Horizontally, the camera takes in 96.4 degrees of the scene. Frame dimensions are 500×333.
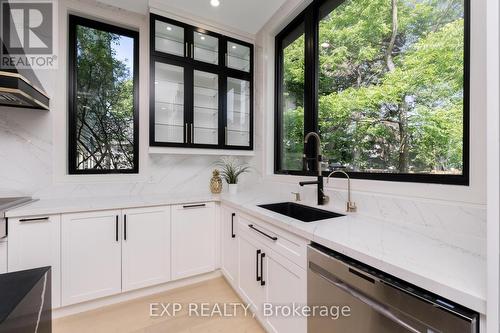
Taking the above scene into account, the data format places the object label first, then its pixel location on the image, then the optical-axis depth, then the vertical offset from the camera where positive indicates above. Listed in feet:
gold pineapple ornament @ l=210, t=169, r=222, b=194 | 8.69 -0.70
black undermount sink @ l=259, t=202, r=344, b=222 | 5.57 -1.25
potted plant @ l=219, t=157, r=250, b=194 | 8.93 -0.17
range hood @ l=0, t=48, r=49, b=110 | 4.55 +1.72
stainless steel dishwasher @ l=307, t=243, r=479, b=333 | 2.26 -1.66
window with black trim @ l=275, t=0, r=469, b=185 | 3.97 +1.83
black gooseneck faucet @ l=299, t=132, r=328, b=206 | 5.97 -0.54
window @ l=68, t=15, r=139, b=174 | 7.31 +2.34
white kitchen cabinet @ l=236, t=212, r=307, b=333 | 4.22 -2.35
